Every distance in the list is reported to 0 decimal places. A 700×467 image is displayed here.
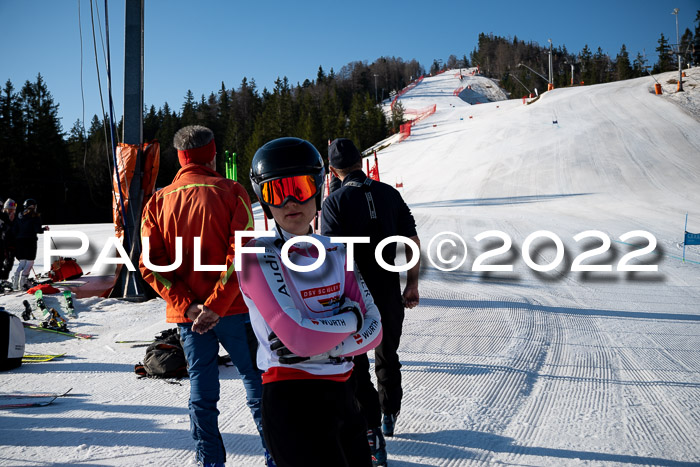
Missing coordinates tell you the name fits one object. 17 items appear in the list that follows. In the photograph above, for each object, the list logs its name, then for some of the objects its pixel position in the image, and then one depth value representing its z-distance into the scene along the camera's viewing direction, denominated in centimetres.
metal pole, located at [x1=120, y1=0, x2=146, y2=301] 812
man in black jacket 329
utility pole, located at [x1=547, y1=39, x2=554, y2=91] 6072
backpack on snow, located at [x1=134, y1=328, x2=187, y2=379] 479
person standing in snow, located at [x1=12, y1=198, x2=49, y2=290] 980
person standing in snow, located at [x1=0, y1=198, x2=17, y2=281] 1035
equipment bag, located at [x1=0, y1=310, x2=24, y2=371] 504
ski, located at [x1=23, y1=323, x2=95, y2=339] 630
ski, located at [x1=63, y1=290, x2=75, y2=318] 733
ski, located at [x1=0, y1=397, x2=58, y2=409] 413
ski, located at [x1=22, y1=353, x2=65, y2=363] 541
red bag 1027
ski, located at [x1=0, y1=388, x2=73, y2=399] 438
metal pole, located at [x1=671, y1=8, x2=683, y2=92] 4268
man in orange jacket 279
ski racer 185
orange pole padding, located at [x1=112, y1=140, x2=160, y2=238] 815
